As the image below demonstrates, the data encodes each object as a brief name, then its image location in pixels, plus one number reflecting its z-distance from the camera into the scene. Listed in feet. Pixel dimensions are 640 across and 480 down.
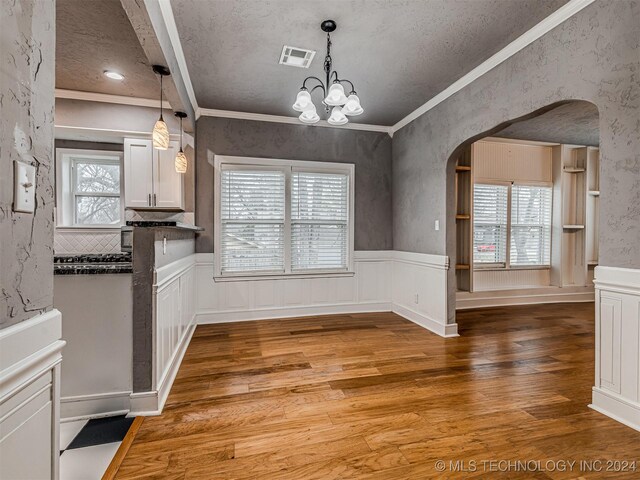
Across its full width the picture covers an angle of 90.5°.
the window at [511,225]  16.70
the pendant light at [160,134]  7.83
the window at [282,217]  13.74
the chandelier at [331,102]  7.82
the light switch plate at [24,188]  2.41
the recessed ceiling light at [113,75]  10.33
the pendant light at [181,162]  11.21
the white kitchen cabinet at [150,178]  12.31
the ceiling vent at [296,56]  9.12
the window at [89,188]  13.07
